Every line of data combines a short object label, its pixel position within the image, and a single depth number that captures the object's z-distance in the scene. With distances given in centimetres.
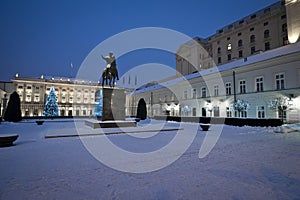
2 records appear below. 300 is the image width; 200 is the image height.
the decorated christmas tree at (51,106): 4028
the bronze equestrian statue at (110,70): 1639
